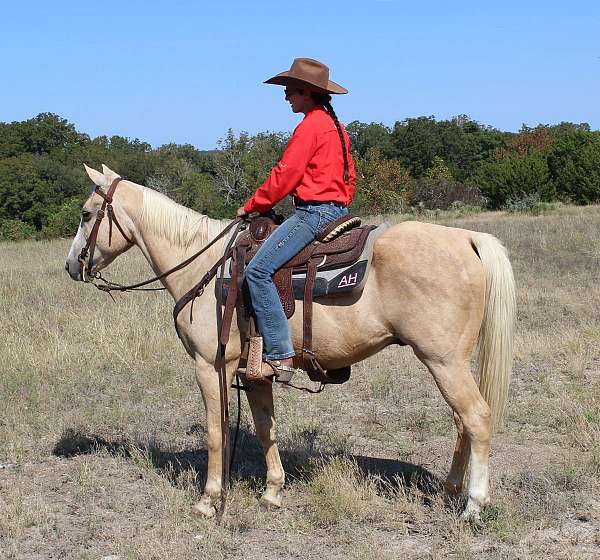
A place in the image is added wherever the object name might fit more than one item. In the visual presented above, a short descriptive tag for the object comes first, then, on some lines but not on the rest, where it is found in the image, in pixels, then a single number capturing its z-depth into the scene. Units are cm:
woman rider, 469
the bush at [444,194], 4169
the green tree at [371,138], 6366
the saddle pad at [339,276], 463
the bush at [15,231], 3556
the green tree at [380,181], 4081
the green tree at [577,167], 3616
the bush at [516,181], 3725
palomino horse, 460
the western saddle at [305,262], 473
